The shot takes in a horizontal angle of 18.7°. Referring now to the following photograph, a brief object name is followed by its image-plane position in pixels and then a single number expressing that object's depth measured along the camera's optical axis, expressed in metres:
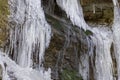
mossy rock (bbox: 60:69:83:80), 6.89
